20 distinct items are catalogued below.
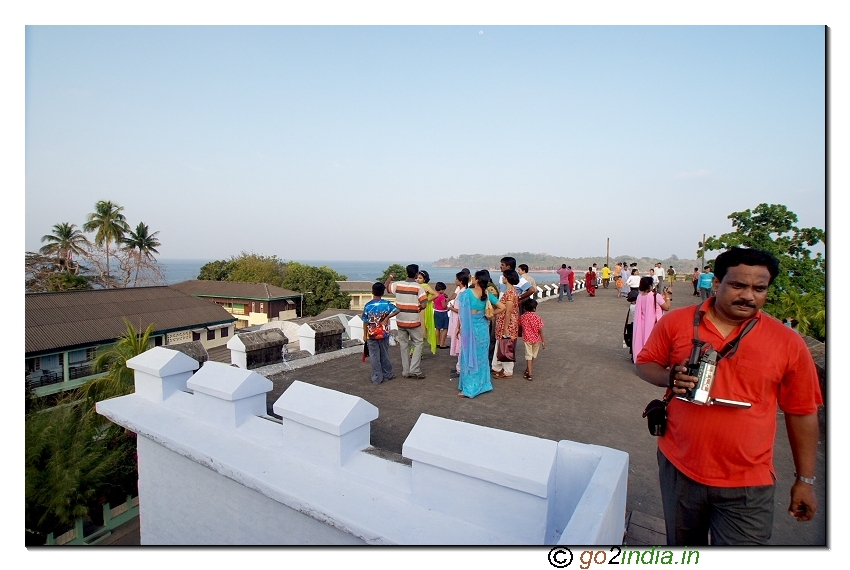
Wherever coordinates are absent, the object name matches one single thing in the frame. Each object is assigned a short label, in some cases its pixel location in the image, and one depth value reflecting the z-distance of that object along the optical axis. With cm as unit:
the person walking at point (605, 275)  2244
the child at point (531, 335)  606
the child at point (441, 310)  802
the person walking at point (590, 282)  1838
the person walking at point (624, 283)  1788
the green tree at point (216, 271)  5750
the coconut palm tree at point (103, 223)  4225
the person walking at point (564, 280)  1616
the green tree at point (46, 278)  3225
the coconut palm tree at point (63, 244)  3825
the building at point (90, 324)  1795
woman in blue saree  516
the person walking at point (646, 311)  656
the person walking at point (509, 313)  573
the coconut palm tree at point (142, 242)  4606
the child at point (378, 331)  561
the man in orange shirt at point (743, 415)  193
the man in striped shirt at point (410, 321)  586
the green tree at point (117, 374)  919
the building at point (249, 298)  4450
